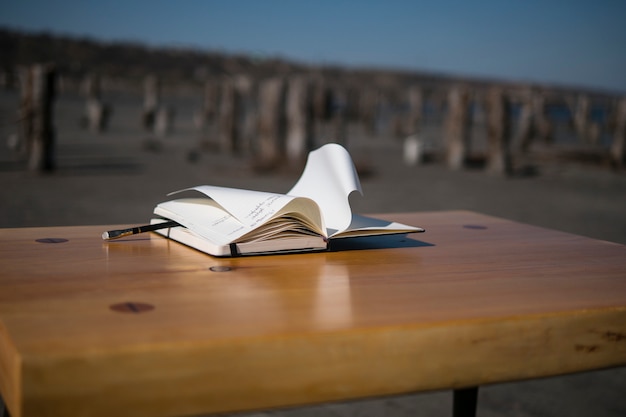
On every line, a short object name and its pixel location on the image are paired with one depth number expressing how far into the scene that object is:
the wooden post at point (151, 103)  23.67
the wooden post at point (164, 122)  21.78
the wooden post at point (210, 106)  26.83
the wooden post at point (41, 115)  10.53
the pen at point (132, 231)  1.97
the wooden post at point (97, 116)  21.39
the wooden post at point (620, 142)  15.29
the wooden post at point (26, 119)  10.76
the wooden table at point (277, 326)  1.09
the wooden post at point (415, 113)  28.58
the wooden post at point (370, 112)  28.73
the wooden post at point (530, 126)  20.92
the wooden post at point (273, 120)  13.55
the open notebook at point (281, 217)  1.80
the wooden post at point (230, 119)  16.80
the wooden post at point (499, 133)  13.55
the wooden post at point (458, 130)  14.57
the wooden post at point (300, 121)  13.59
